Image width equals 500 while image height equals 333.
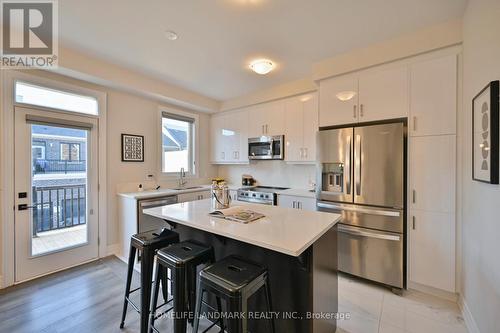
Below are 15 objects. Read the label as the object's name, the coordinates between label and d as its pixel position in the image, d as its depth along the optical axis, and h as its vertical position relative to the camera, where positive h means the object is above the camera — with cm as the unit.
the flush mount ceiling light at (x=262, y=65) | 268 +127
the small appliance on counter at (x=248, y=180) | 460 -32
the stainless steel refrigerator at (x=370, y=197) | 232 -37
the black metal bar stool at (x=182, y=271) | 141 -75
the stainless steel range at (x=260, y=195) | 364 -52
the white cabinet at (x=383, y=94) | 238 +83
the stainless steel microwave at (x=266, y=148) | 385 +34
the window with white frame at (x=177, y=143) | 417 +48
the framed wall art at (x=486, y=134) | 137 +22
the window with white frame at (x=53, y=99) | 256 +89
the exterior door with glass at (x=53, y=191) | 254 -33
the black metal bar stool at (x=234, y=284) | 117 -70
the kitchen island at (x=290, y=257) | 136 -68
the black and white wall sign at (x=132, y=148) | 350 +31
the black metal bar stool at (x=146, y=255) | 164 -75
